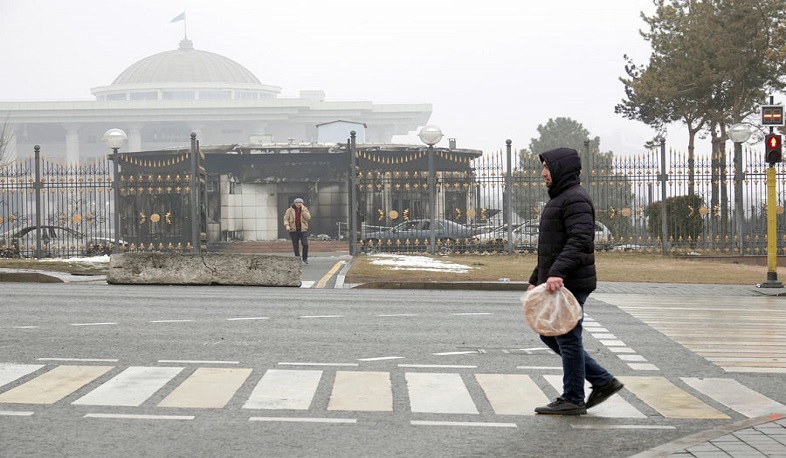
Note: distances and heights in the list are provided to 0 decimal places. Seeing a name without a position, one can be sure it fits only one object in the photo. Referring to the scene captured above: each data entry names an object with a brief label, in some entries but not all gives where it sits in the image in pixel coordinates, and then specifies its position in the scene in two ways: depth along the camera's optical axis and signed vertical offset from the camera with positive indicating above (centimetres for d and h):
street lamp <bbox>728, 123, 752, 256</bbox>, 3036 +85
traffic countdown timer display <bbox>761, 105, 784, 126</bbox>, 2104 +187
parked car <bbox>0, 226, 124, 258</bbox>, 3098 -29
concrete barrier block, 2048 -65
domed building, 12600 +1212
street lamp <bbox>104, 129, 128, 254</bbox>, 2892 +217
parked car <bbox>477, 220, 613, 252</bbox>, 3192 -33
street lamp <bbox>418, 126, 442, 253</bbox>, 2955 +205
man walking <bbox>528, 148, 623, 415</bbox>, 839 -24
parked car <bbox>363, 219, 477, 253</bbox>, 3141 -26
